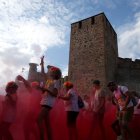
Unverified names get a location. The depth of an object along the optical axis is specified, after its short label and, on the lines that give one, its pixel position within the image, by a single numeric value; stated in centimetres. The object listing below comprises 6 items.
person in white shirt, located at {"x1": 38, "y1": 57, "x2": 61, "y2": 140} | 236
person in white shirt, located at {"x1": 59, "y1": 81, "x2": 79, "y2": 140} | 276
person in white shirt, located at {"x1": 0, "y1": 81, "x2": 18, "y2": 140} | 234
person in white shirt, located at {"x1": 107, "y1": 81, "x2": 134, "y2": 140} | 272
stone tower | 1021
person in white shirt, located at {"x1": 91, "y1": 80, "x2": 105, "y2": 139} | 310
